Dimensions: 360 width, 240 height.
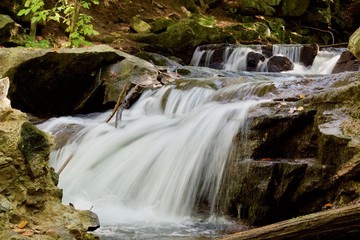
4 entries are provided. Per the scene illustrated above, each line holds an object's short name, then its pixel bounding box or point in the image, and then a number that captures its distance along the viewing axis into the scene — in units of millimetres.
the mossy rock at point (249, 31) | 16656
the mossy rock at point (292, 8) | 20844
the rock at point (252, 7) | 20016
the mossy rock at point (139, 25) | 15086
